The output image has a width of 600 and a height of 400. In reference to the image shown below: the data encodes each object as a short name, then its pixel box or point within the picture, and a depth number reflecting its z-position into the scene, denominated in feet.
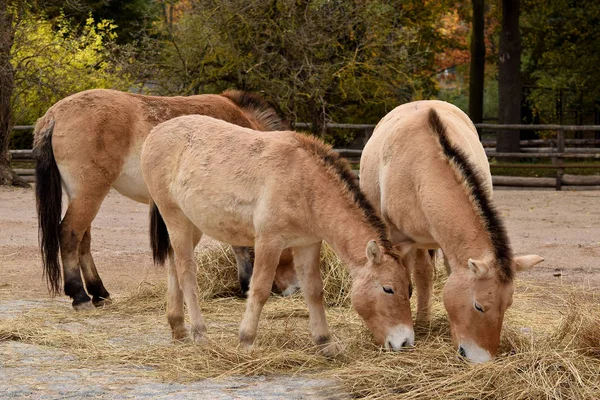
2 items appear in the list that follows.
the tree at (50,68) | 52.29
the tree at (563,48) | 78.43
